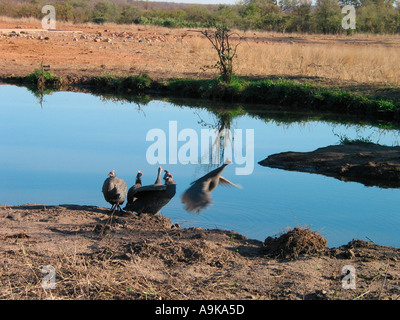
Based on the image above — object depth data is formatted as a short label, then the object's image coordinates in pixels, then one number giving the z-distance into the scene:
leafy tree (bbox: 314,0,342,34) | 43.09
